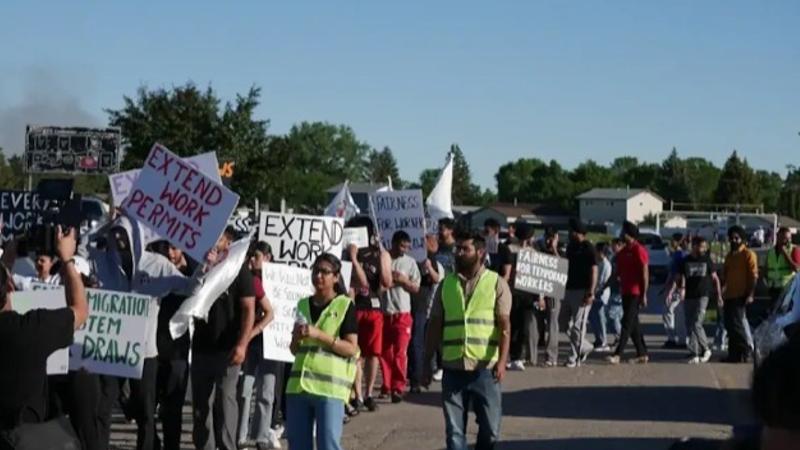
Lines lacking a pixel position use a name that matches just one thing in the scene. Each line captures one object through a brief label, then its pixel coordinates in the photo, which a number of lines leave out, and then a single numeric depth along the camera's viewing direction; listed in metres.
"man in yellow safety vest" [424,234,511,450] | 9.99
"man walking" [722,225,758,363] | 18.53
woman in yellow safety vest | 9.28
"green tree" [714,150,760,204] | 118.38
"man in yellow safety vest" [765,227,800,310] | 18.23
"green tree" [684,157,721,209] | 147.75
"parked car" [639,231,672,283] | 47.84
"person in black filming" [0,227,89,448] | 6.45
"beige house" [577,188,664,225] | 133.75
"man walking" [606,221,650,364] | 18.86
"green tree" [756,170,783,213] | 138.00
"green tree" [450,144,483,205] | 146.88
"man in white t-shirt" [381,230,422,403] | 14.92
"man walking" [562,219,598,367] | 18.59
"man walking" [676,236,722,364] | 19.22
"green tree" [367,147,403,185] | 149.64
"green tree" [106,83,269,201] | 46.88
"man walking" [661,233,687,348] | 20.55
